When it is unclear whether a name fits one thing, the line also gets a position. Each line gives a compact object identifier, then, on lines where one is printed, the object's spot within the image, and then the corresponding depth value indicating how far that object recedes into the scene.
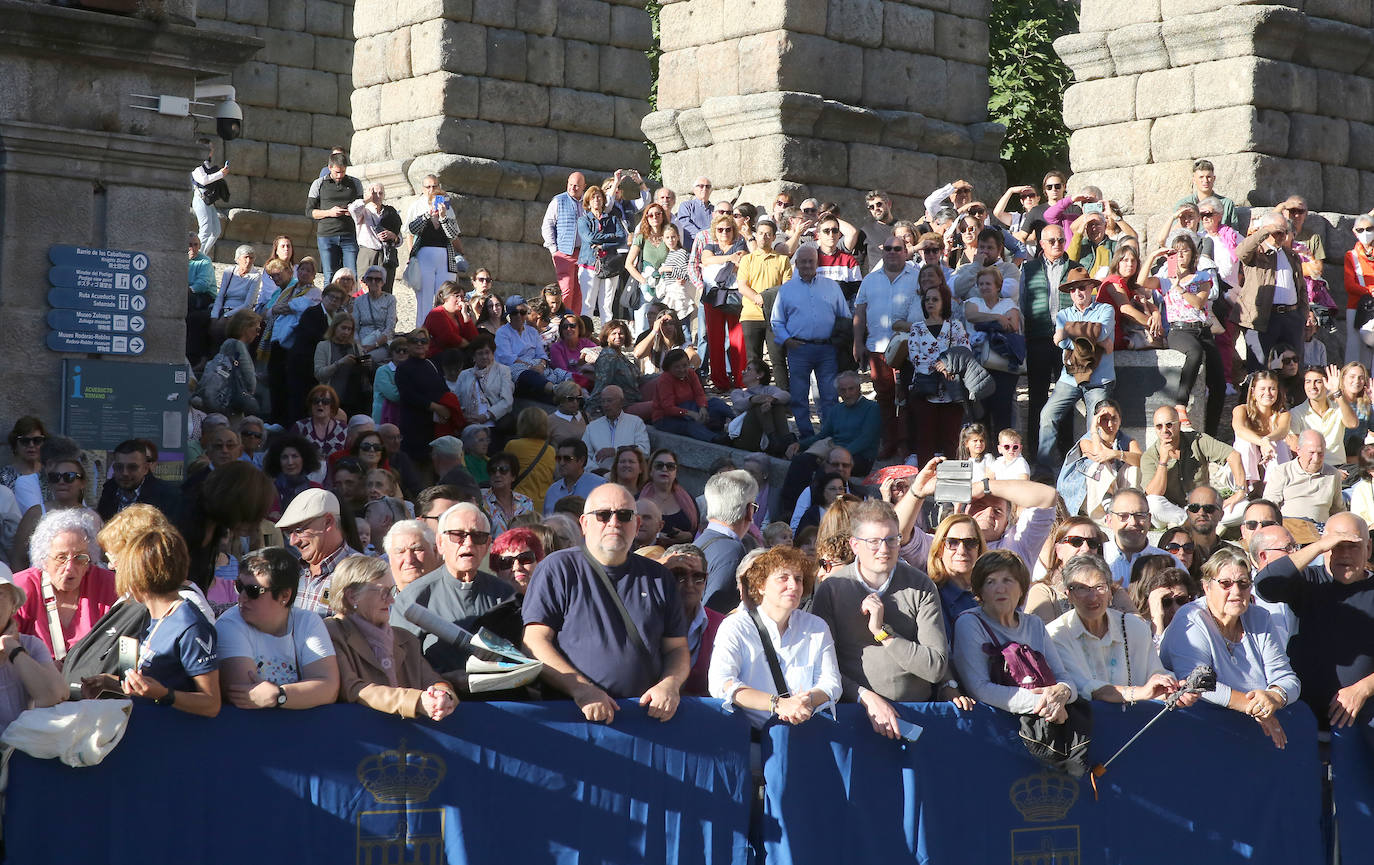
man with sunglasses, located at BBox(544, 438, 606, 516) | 21.48
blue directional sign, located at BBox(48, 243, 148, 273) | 18.86
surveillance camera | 19.62
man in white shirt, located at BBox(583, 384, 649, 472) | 24.18
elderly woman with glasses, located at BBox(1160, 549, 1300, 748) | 14.42
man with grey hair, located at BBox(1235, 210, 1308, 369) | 27.79
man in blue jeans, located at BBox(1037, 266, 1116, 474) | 24.75
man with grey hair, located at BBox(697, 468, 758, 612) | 15.79
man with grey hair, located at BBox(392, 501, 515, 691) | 13.44
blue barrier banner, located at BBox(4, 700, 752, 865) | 10.73
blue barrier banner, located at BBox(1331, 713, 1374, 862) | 14.54
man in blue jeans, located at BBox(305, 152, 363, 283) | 32.77
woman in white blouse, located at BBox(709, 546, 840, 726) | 12.55
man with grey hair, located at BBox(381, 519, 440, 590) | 14.11
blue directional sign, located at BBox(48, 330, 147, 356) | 18.90
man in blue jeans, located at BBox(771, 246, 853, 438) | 26.32
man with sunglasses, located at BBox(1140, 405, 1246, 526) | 22.45
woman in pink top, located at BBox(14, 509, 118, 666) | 12.94
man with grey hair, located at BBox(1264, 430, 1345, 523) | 22.25
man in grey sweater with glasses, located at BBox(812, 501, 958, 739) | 13.14
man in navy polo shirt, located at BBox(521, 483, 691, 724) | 12.58
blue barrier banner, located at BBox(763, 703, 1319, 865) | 12.54
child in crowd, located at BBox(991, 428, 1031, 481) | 21.47
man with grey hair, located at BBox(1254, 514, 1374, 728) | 15.10
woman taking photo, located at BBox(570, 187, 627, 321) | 32.43
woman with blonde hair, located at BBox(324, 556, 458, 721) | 11.52
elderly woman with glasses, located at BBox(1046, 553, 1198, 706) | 14.10
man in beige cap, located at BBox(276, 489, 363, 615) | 14.94
